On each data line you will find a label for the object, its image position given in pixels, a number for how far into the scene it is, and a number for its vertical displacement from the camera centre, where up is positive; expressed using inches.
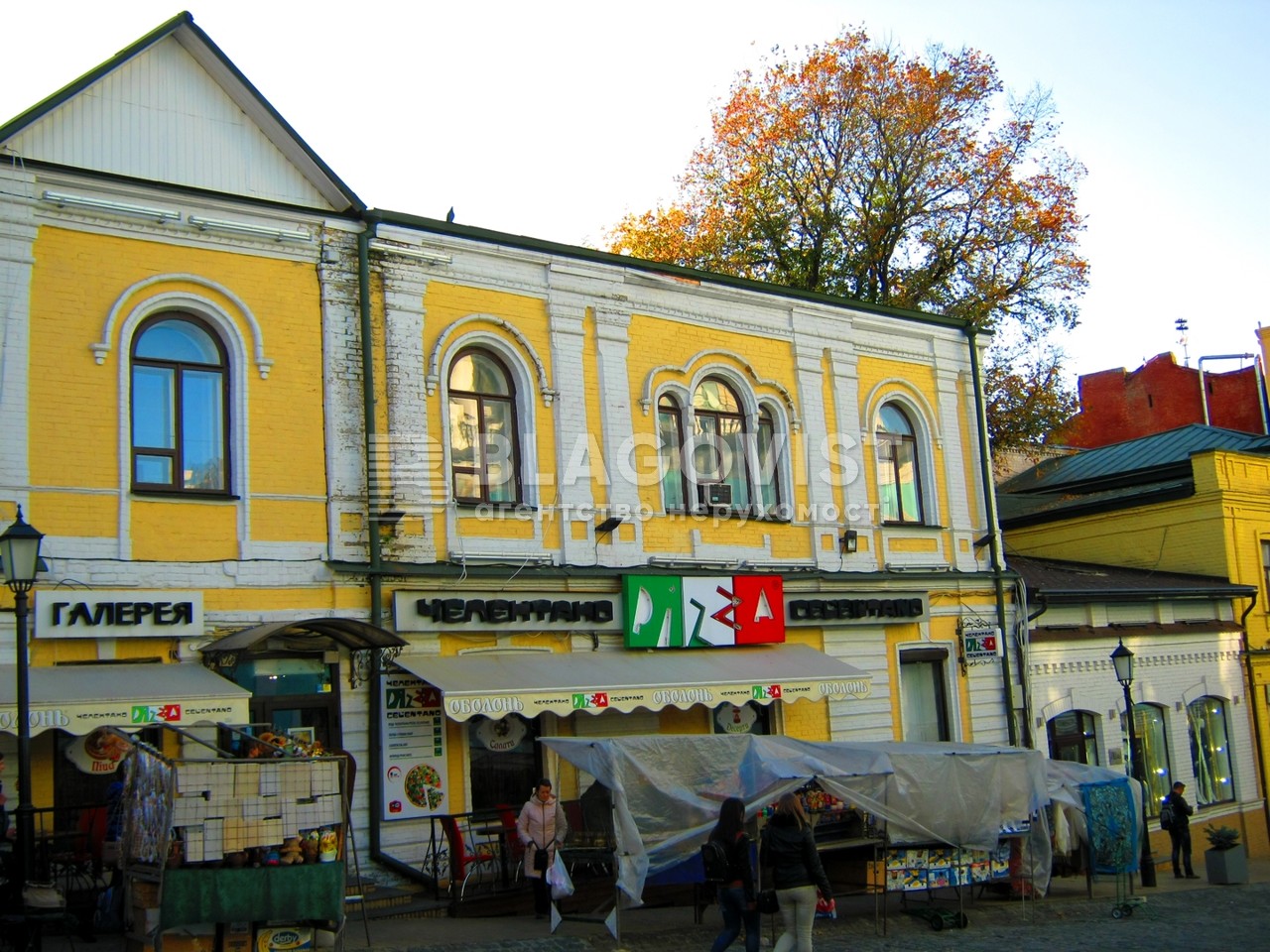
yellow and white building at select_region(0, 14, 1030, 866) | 565.9 +119.6
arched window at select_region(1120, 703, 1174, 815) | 989.8 -57.6
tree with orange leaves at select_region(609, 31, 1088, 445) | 1261.1 +442.6
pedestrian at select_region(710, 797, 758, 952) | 463.5 -62.0
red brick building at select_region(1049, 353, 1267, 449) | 1690.5 +333.3
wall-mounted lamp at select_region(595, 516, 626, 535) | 702.5 +91.2
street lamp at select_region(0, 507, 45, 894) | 447.5 +36.9
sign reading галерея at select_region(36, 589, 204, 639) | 534.3 +48.5
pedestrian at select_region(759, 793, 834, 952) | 456.1 -60.0
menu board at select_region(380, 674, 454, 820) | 612.1 -14.3
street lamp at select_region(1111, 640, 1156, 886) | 821.9 -35.0
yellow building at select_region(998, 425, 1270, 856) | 1032.2 +103.6
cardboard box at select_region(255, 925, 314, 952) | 433.7 -66.5
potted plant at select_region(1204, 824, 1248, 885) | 834.2 -115.8
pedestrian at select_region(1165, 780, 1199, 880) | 882.1 -101.0
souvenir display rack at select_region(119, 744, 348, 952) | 414.9 -35.3
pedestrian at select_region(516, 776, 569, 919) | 562.9 -49.7
